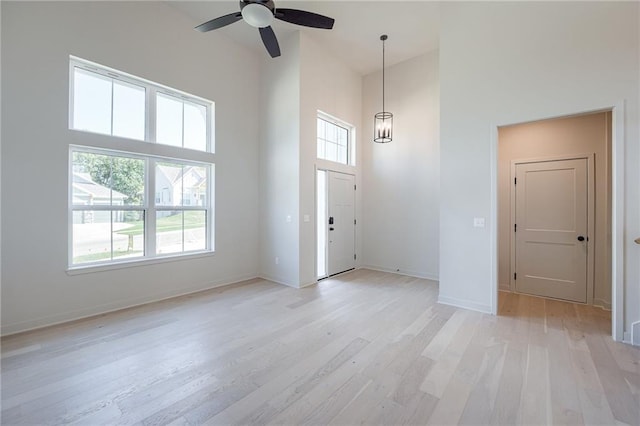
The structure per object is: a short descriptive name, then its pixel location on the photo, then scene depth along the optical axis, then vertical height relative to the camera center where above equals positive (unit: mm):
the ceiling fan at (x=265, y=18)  2586 +2038
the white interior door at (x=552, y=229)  3730 -211
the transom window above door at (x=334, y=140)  5305 +1539
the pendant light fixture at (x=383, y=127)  5192 +1779
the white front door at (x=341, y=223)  5305 -180
